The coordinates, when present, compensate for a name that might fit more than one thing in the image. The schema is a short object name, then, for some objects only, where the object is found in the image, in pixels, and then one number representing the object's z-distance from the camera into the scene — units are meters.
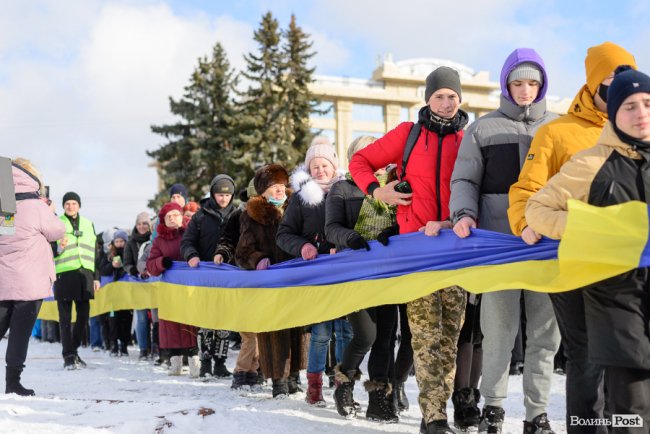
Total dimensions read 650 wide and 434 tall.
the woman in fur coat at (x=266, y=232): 6.43
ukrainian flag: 3.06
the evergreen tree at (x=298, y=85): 38.31
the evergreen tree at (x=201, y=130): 38.12
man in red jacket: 4.46
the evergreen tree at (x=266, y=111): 36.94
